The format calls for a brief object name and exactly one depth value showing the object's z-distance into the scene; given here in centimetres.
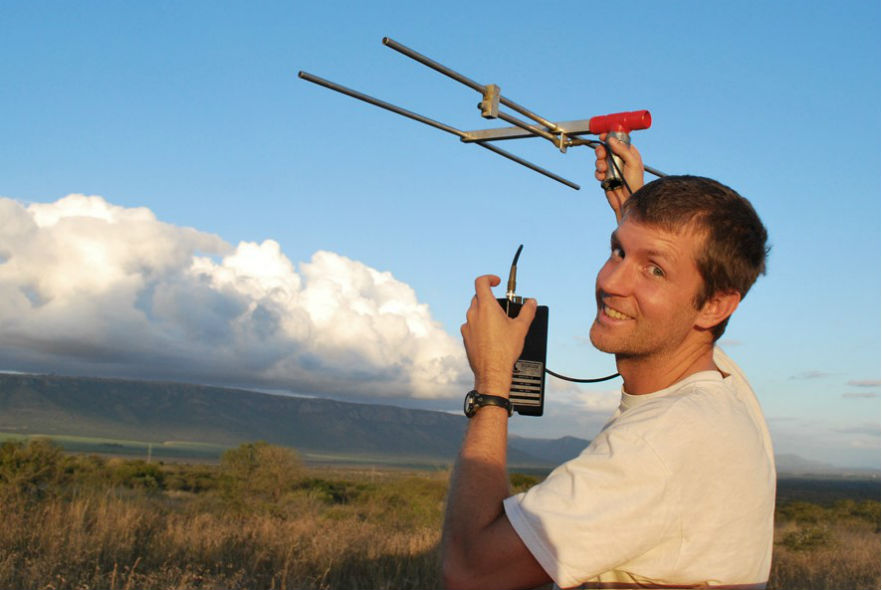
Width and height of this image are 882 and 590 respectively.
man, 174
